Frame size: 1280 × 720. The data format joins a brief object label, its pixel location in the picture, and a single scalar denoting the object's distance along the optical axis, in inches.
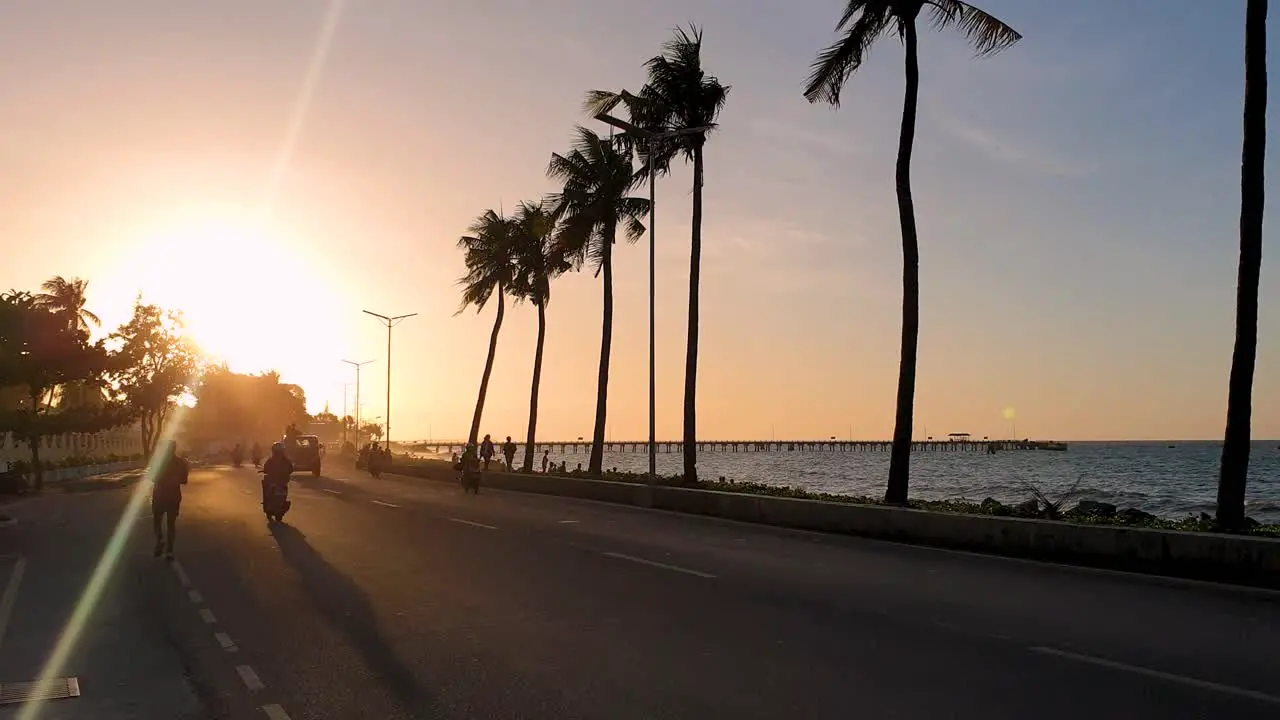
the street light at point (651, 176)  1150.3
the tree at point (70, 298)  3186.5
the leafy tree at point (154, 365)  3513.8
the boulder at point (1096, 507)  1593.5
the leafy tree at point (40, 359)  1710.1
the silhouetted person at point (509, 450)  2136.6
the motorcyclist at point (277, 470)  976.3
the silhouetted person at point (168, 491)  703.1
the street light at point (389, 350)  3083.2
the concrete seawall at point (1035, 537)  519.8
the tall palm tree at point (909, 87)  911.0
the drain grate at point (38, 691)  322.0
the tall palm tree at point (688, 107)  1349.7
